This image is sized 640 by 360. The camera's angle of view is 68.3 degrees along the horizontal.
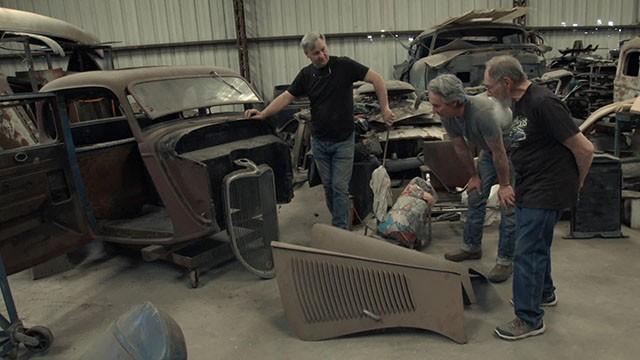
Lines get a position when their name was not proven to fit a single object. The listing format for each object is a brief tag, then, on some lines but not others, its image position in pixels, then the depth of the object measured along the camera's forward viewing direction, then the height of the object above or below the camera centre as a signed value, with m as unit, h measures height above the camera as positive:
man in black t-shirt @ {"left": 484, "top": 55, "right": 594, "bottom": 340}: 2.42 -0.54
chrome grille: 3.64 -1.10
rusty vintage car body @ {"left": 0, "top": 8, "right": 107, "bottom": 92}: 6.64 +0.70
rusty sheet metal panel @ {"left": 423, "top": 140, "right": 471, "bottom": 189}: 4.91 -1.05
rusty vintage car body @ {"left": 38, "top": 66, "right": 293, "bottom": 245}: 3.62 -0.57
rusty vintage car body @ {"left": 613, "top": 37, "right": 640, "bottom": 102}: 6.65 -0.32
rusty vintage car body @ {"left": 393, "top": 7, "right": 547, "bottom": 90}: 7.31 +0.18
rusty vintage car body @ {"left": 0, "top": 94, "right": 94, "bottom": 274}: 2.92 -0.73
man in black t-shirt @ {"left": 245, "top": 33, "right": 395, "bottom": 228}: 4.03 -0.34
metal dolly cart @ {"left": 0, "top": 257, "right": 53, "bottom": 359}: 2.72 -1.43
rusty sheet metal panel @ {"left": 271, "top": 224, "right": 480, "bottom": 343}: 2.70 -1.30
